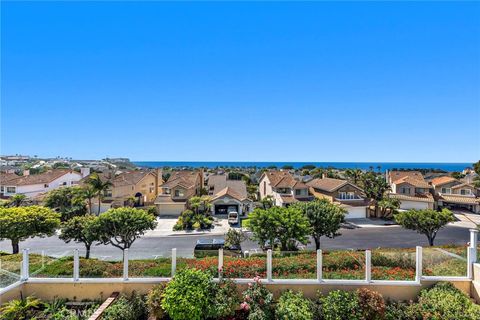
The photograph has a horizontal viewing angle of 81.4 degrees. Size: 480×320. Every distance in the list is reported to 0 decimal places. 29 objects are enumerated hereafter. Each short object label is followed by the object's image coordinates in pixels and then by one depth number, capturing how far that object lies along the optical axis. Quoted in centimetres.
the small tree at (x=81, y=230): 2061
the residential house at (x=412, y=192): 4574
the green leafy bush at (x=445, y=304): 970
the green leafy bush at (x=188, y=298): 959
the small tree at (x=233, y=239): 2363
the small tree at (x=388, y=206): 4075
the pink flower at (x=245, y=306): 998
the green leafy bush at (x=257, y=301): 978
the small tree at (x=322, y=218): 2234
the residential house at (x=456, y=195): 4701
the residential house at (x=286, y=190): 4415
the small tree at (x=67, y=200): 3931
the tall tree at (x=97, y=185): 3947
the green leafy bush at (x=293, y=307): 969
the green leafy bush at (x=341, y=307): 980
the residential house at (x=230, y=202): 4403
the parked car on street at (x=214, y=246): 2246
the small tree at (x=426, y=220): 2475
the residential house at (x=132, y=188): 4444
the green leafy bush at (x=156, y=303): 1013
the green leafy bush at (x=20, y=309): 977
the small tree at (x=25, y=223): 2098
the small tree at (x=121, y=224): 2064
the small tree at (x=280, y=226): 1816
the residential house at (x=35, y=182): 4944
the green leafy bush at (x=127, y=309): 976
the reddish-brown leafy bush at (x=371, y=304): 988
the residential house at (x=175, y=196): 4375
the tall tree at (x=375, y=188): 4431
